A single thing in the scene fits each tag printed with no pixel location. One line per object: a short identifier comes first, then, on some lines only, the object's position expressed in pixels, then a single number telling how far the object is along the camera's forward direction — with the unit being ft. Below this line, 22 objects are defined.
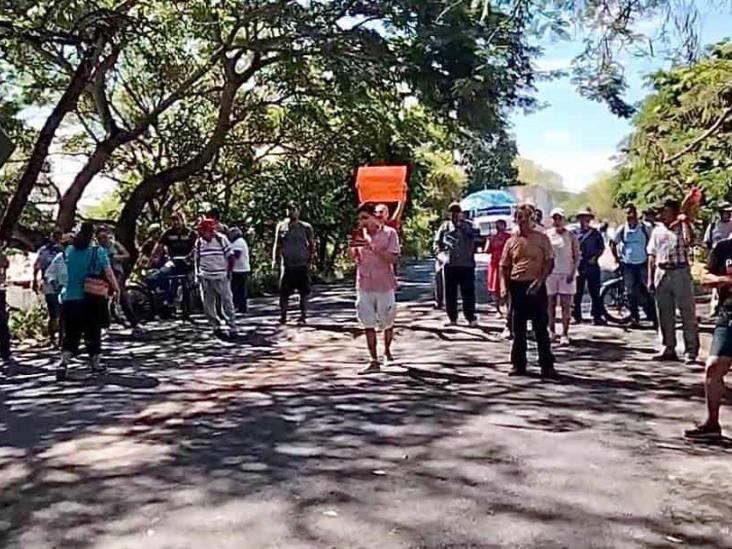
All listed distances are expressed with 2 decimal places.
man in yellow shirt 31.37
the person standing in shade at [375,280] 33.27
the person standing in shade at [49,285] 43.55
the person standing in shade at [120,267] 46.88
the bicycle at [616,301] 45.98
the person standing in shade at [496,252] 46.39
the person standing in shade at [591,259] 45.50
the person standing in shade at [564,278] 39.63
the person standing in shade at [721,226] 50.34
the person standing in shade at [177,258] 52.75
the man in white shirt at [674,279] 33.24
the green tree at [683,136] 39.70
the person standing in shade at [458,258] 43.96
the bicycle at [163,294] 52.65
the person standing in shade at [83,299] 34.17
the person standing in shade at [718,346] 21.90
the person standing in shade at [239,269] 52.75
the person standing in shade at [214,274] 43.88
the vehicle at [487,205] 133.93
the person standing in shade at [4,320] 39.63
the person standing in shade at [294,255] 45.78
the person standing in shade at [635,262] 43.52
